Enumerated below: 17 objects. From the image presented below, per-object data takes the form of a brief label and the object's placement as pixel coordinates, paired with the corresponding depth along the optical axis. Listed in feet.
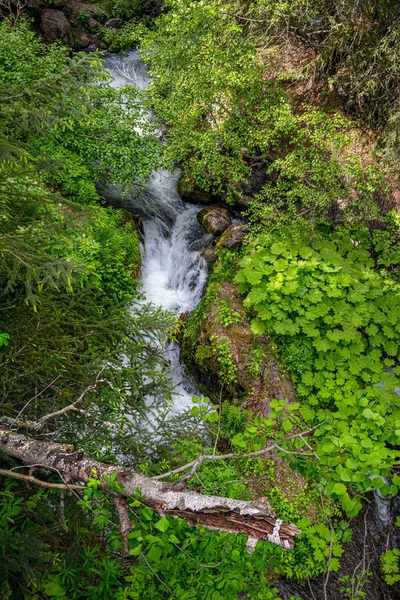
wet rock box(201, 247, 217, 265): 29.86
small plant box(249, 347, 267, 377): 23.50
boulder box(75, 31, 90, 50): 43.19
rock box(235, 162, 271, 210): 31.89
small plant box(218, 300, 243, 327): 25.08
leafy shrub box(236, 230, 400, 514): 22.35
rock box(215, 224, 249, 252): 28.76
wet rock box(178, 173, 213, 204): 33.32
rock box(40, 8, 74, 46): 40.32
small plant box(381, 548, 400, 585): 19.61
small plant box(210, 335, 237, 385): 23.59
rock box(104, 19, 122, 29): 46.06
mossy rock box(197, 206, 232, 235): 30.94
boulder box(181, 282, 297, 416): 23.15
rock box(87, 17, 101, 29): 45.42
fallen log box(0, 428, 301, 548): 7.29
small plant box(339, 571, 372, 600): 18.09
